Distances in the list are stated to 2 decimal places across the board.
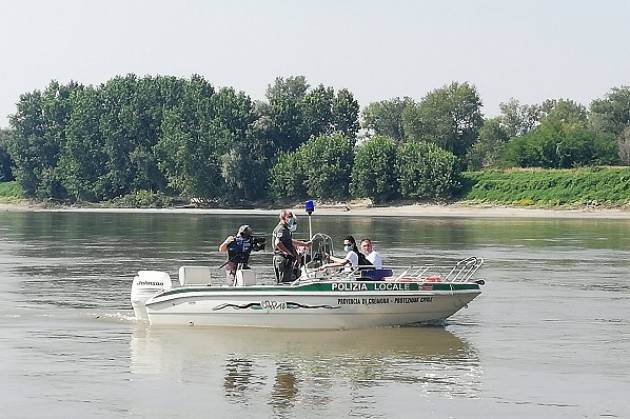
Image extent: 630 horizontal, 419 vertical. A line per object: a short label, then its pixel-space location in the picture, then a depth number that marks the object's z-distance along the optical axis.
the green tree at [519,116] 160.88
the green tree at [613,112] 140.25
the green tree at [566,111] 147.38
